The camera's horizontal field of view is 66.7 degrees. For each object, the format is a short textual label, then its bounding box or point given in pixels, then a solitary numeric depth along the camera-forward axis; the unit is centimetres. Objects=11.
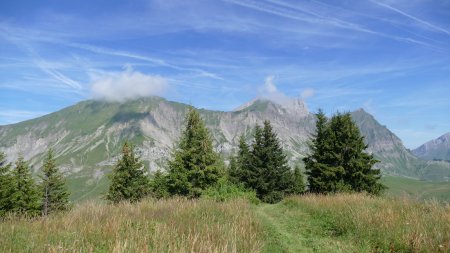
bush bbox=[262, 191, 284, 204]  4247
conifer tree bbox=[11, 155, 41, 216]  4240
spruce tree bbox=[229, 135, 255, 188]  4472
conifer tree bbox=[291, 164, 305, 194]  5397
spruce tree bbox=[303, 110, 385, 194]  4022
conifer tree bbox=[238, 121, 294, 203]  4388
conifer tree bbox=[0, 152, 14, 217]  3981
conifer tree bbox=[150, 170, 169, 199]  5268
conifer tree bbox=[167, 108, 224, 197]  3597
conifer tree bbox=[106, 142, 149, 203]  4559
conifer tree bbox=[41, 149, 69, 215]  4788
